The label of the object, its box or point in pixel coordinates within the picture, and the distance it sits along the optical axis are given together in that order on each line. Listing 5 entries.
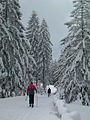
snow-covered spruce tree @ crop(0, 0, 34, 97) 24.92
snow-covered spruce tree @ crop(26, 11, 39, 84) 49.07
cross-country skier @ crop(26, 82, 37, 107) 16.72
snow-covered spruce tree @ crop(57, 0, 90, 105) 23.03
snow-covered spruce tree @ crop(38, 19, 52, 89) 51.53
